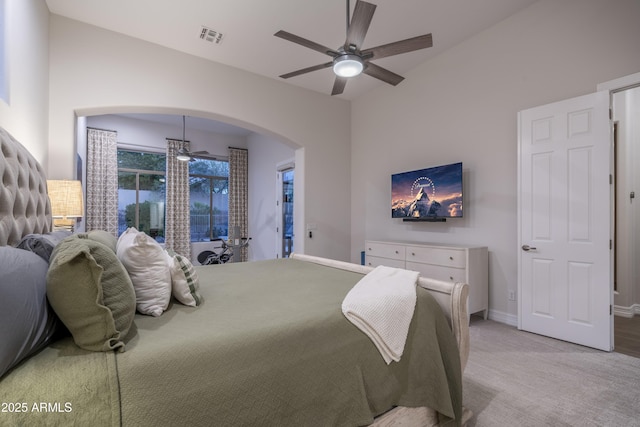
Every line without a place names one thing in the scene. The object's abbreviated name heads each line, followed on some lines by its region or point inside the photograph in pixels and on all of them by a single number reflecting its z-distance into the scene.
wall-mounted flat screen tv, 3.67
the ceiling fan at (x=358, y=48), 2.13
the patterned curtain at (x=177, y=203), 6.70
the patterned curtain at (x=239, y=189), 7.63
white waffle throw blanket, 1.39
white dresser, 3.27
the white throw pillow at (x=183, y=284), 1.54
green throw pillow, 0.94
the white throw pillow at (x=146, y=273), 1.35
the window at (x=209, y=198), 7.36
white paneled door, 2.62
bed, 0.84
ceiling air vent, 3.46
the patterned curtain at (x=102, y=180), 5.83
